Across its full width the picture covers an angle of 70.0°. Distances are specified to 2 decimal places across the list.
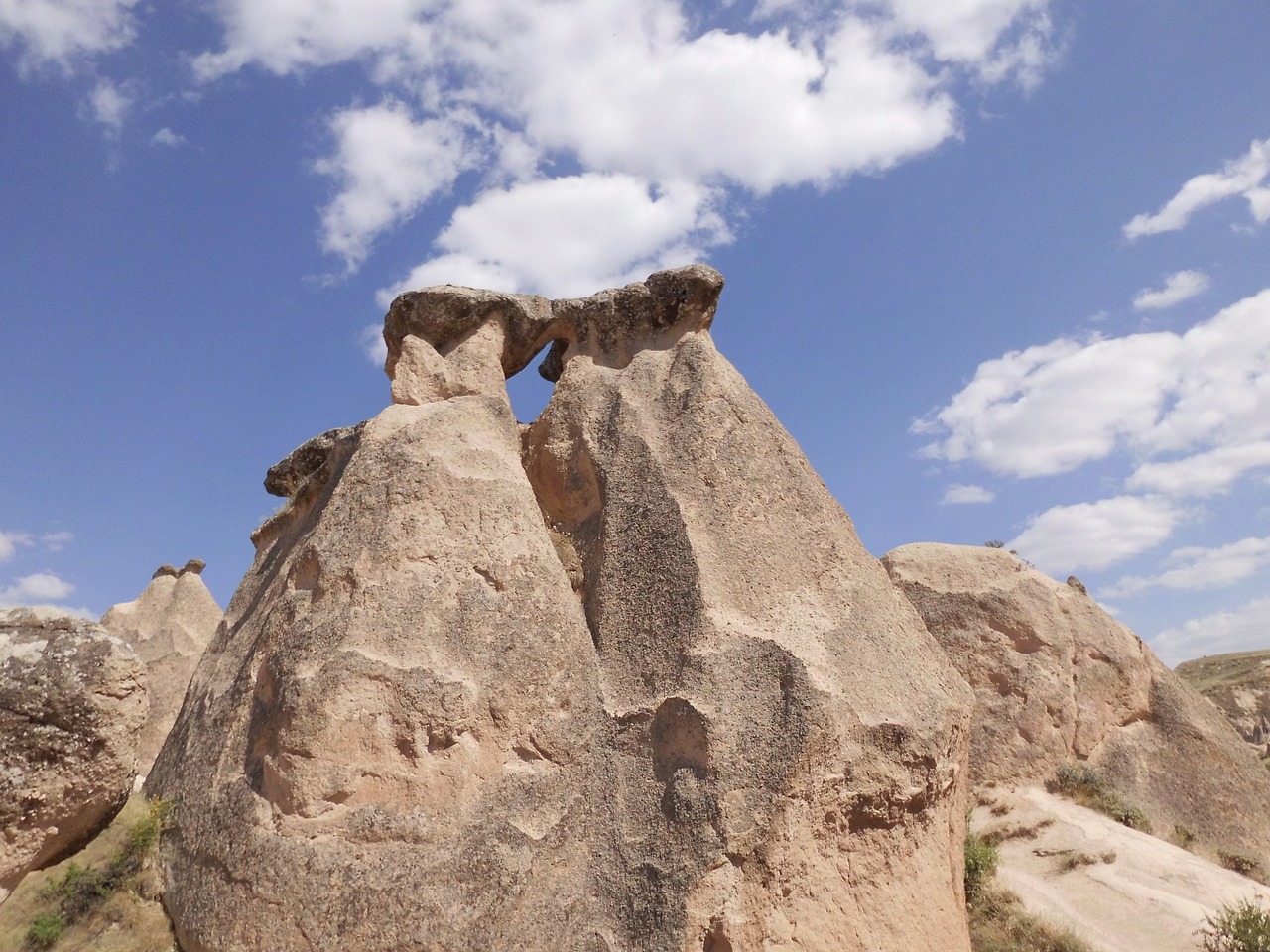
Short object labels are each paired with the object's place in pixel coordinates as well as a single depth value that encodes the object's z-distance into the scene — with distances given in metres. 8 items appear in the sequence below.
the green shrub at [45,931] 6.11
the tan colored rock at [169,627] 16.09
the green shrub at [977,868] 8.30
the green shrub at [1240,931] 7.20
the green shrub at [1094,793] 10.45
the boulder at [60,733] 4.10
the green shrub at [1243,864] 9.98
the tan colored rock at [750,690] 5.43
